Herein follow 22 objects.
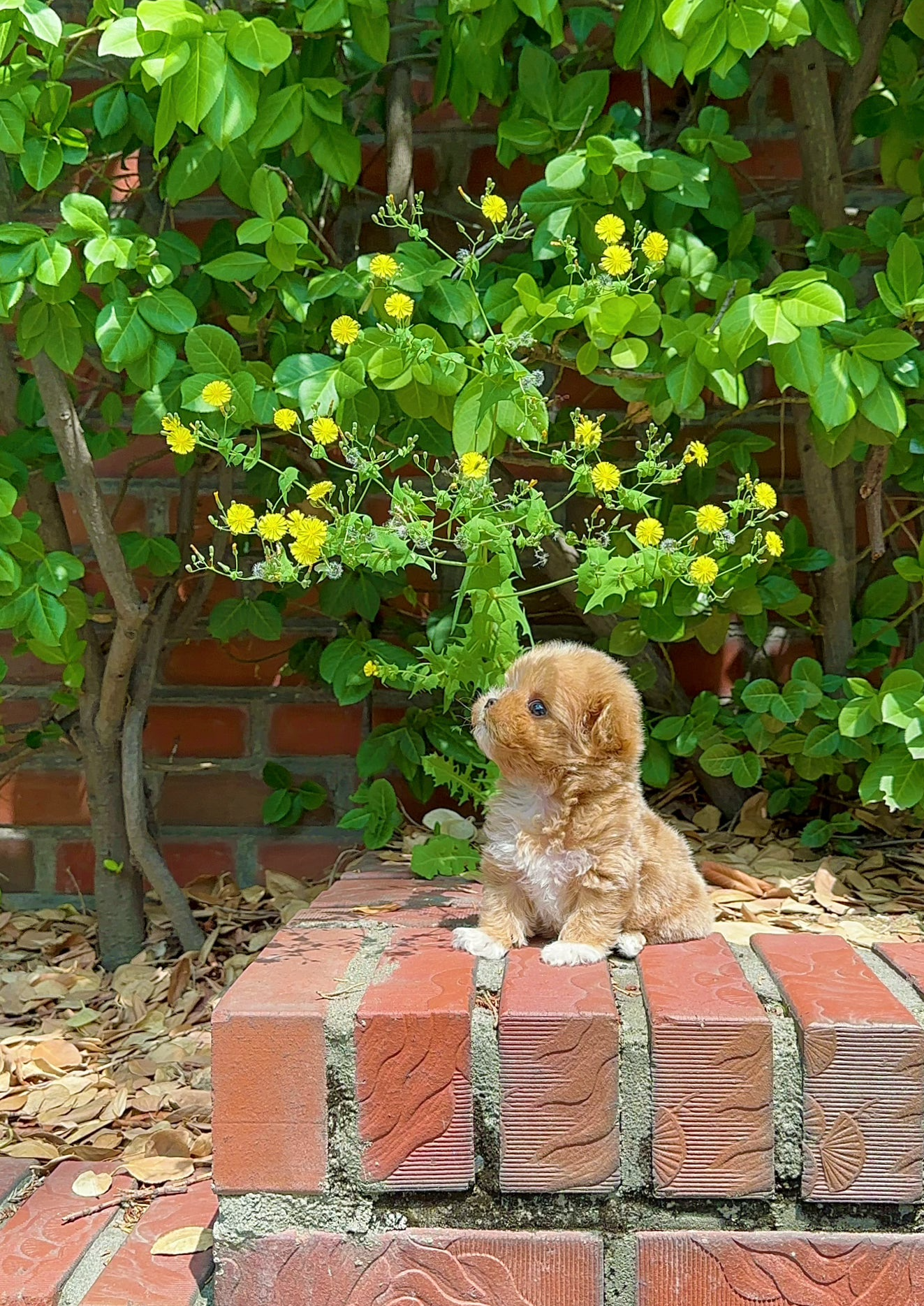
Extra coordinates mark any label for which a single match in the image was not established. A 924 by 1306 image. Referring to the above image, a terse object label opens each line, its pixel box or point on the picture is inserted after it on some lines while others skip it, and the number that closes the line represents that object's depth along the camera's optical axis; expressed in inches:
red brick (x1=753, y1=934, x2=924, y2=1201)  46.6
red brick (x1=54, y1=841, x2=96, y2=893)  93.3
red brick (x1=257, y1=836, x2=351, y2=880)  91.4
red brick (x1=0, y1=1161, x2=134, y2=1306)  51.6
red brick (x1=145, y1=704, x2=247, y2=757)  91.9
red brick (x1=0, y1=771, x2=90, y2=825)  93.1
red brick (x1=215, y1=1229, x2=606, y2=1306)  47.4
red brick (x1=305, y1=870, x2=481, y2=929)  60.2
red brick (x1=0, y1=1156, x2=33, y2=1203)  58.9
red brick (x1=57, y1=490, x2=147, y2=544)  91.0
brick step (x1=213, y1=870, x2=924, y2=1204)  46.7
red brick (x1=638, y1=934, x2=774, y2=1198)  46.7
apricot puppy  52.8
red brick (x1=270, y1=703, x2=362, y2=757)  90.7
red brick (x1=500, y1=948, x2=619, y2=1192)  46.6
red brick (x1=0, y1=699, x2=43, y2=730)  92.0
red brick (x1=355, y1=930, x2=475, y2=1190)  47.0
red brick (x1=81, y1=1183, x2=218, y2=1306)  51.4
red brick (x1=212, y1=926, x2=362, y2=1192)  47.4
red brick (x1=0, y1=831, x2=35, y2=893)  93.4
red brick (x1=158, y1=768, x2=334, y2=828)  92.3
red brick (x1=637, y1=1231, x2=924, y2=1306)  47.2
